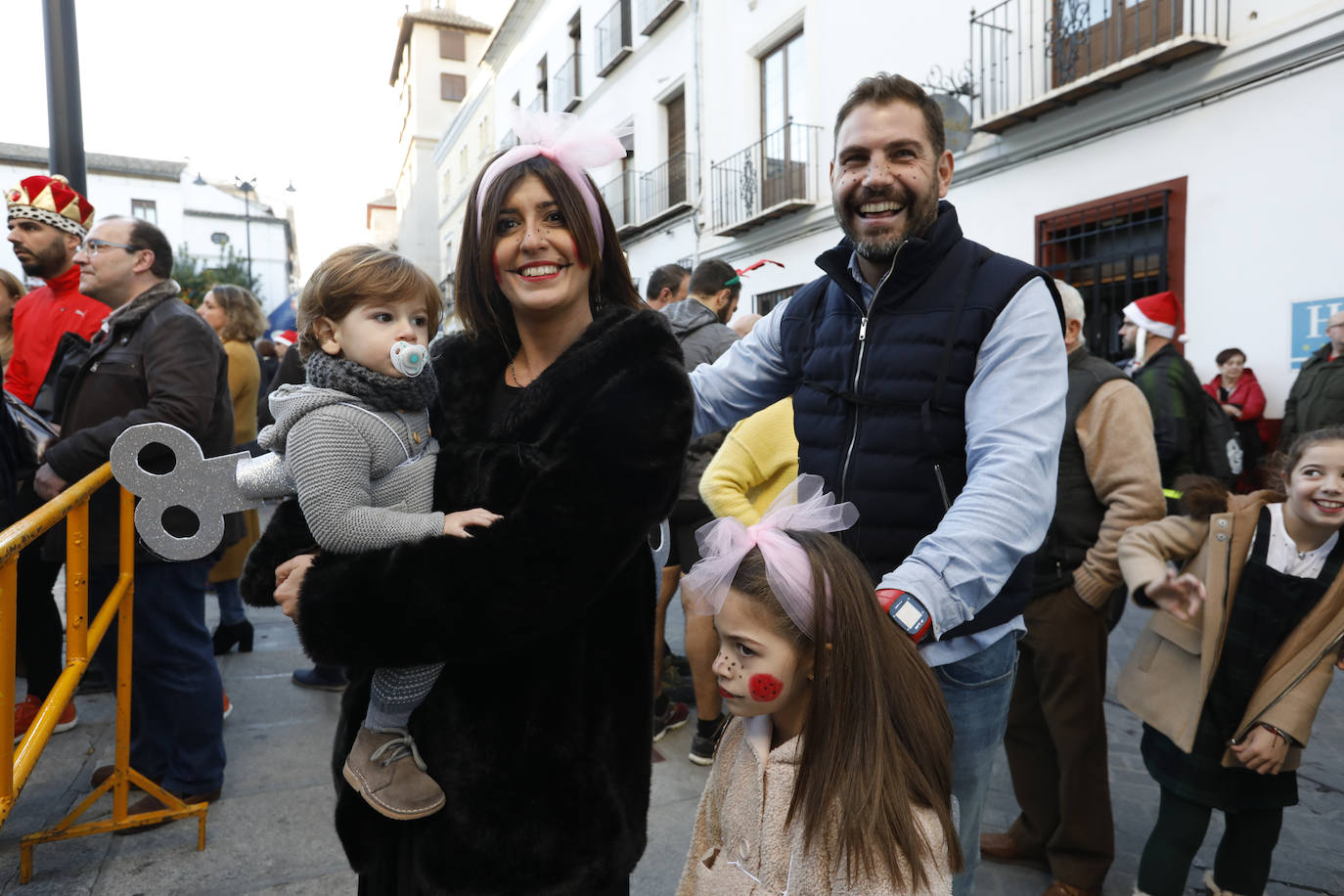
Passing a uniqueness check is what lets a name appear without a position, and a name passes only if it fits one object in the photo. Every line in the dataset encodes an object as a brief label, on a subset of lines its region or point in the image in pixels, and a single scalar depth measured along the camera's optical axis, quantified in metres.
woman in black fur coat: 1.35
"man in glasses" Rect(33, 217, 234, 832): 3.19
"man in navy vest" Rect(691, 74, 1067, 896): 1.63
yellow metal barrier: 1.91
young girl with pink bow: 1.40
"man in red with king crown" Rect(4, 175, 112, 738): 3.84
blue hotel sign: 6.17
